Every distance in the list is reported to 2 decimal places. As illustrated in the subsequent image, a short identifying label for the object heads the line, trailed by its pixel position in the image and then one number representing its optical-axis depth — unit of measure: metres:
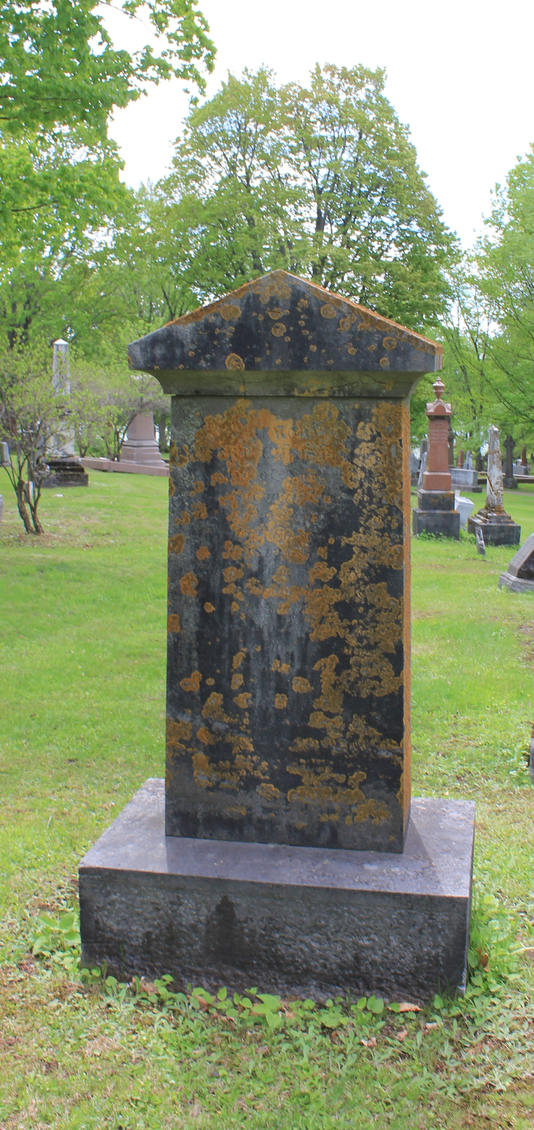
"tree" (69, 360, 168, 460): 25.45
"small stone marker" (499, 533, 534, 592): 11.69
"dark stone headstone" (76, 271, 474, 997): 2.57
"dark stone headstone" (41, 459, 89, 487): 22.11
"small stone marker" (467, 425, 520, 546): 18.72
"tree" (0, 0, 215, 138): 10.61
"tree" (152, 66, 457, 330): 25.56
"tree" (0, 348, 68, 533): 13.84
